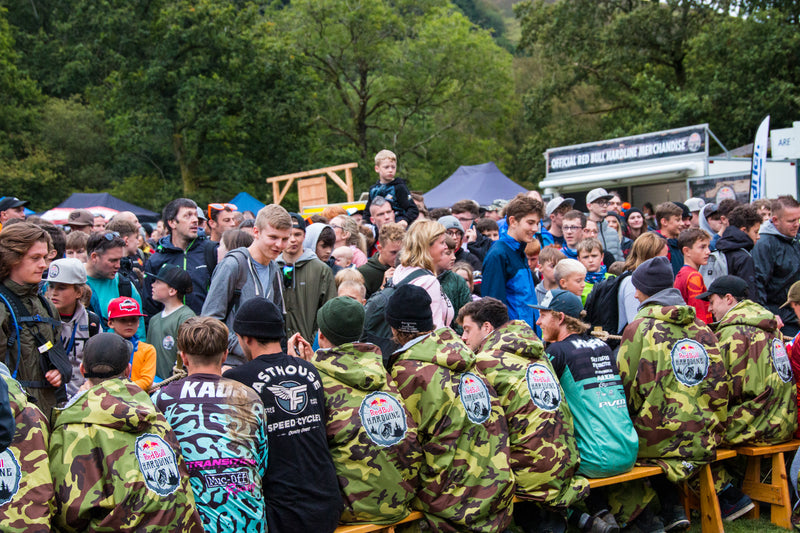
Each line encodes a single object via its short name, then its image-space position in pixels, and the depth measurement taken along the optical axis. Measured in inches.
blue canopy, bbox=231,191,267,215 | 767.7
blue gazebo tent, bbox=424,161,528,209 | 767.1
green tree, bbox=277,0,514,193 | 1295.5
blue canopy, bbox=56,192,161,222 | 895.7
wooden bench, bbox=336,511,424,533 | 157.6
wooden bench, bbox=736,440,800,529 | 215.5
